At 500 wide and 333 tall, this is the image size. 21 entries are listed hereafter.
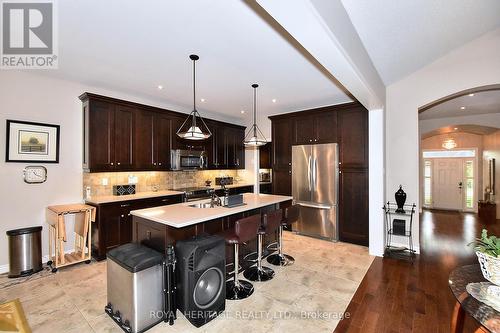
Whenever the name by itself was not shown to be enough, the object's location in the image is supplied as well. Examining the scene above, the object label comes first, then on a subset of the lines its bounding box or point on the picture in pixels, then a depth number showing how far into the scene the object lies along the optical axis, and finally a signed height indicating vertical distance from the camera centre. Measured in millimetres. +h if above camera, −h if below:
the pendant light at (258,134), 3936 +900
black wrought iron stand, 3946 -1149
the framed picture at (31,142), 3309 +372
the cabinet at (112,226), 3621 -967
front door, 8296 -683
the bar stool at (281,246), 3508 -1301
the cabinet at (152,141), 4445 +515
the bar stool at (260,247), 3107 -1139
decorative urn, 3995 -593
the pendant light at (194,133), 2973 +442
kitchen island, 2410 -662
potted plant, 1429 -584
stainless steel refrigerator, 4637 -470
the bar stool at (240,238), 2639 -840
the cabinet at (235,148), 6281 +513
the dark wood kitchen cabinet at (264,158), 6531 +220
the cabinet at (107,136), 3812 +533
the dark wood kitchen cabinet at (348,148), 4398 +347
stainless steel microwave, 4977 +156
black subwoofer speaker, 2174 -1098
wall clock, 3443 -111
